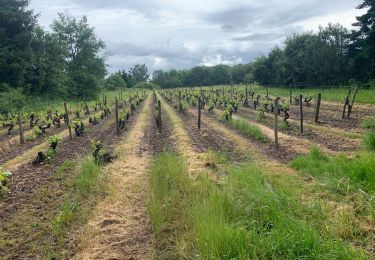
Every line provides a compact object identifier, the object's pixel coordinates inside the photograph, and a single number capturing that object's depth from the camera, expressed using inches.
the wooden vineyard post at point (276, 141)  423.5
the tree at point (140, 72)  4894.2
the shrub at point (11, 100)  981.8
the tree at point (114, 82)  2729.3
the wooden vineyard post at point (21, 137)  546.3
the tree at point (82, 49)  1835.6
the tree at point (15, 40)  1160.8
